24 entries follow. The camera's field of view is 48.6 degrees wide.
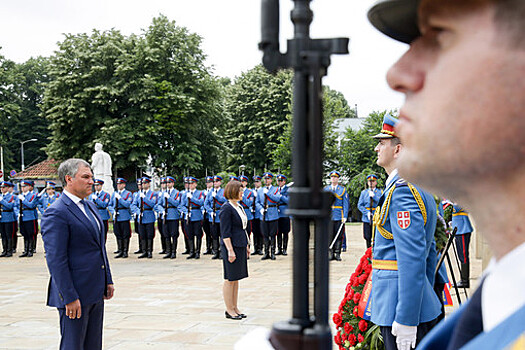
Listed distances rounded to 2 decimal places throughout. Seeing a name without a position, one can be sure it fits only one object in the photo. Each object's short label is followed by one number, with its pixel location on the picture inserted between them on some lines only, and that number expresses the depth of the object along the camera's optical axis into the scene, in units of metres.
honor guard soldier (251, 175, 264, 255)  15.21
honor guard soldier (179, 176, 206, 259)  14.88
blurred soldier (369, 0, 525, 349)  0.85
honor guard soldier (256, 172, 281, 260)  14.42
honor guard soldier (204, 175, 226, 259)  14.59
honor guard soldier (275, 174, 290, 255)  14.91
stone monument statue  19.52
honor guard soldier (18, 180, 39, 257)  16.19
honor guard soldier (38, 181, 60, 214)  17.48
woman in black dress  7.35
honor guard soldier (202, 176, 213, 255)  15.31
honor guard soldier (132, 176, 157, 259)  15.16
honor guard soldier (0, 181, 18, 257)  16.23
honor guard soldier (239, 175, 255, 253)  14.91
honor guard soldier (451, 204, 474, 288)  10.07
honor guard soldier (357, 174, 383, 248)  14.73
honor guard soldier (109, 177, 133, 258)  15.33
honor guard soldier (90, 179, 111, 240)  15.81
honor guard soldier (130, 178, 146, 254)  15.61
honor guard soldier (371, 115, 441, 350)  3.18
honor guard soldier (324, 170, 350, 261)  13.62
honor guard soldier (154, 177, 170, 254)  15.48
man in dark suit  4.46
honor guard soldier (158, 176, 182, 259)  15.02
